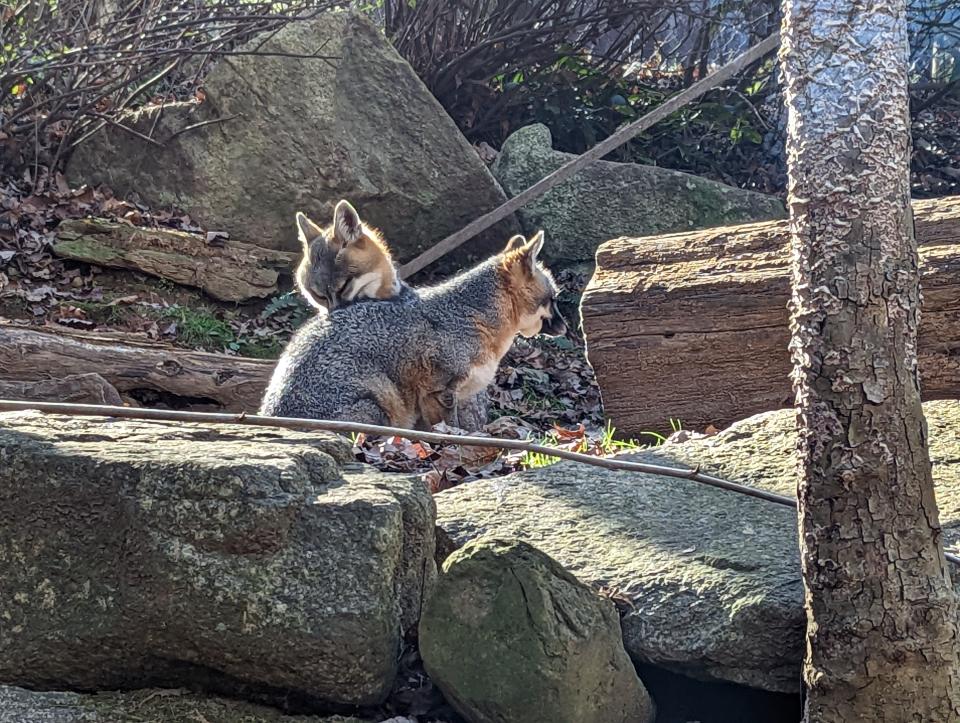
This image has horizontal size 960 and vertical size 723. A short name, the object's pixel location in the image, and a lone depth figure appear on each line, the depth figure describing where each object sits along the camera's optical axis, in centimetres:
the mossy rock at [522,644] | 346
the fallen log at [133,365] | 748
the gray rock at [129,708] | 348
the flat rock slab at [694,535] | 373
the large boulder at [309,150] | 1110
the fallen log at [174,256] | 998
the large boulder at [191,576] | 355
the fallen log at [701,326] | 677
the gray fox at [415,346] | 711
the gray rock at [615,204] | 1223
